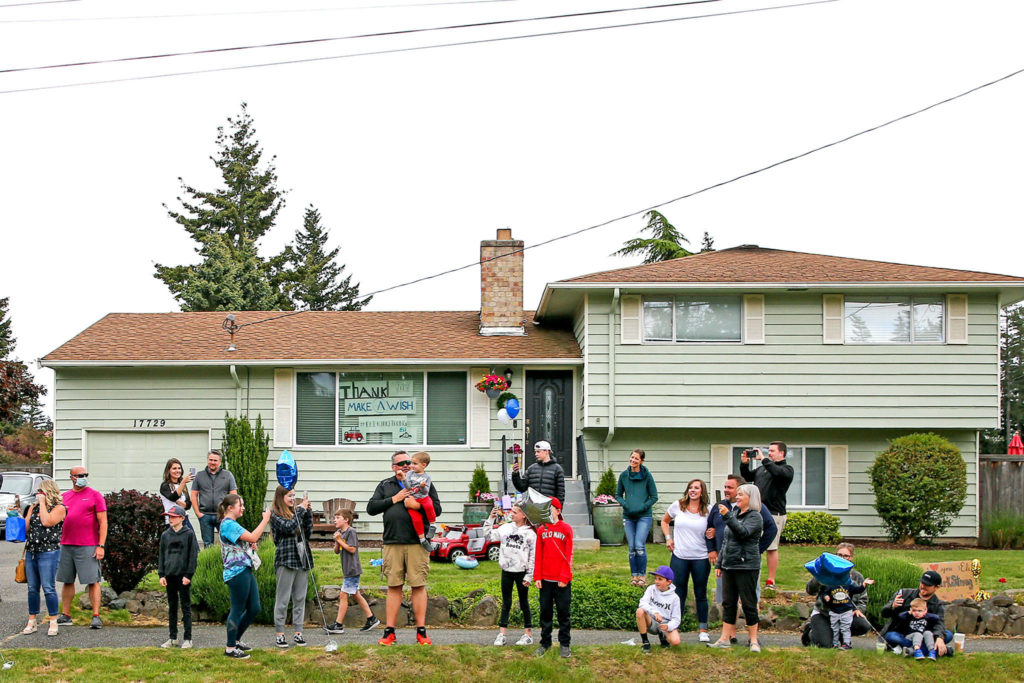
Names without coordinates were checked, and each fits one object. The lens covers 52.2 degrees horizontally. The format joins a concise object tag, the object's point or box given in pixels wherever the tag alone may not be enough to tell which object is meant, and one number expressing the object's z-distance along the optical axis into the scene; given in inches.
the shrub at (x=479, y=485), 732.7
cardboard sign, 466.9
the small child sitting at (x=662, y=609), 383.9
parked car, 855.1
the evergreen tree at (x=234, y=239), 1412.4
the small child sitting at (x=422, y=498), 380.2
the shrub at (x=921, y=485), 694.5
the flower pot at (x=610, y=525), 673.6
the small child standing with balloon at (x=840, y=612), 400.2
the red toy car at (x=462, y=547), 597.3
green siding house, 729.6
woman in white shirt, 408.2
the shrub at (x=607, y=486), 715.4
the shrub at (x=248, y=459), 737.0
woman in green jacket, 475.5
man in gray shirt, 480.4
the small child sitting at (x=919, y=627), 394.9
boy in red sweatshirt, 378.9
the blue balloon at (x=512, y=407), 747.4
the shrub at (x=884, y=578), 464.8
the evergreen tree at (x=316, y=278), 1888.0
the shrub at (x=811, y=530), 698.2
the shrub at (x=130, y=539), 456.4
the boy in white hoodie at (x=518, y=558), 386.9
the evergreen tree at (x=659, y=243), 1333.7
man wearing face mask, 417.1
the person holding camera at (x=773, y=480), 467.2
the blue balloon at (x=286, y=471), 396.8
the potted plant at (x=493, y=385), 756.0
